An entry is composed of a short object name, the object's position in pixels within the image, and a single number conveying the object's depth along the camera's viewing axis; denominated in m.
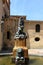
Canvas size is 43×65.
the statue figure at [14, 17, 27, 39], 11.28
